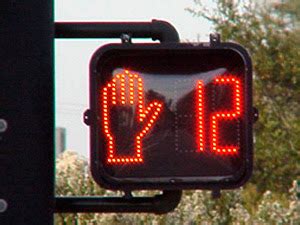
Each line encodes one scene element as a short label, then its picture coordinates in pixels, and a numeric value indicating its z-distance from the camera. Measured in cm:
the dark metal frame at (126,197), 777
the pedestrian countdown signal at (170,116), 768
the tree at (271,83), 5280
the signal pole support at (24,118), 731
